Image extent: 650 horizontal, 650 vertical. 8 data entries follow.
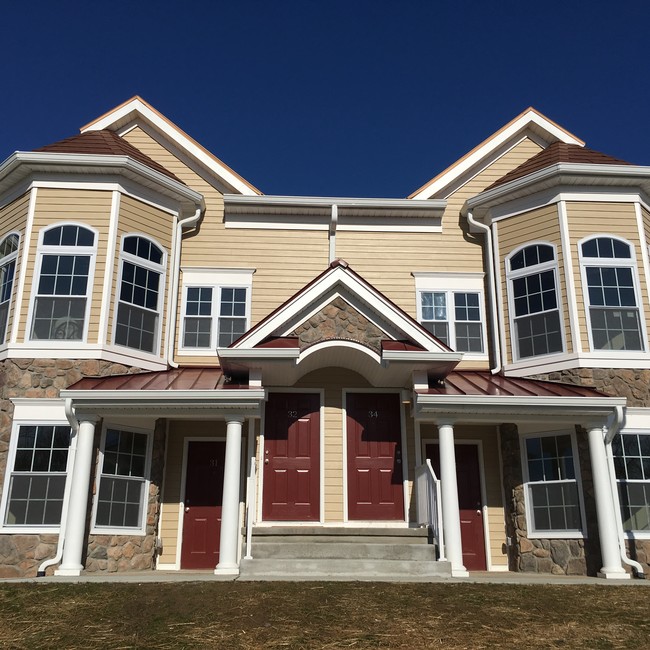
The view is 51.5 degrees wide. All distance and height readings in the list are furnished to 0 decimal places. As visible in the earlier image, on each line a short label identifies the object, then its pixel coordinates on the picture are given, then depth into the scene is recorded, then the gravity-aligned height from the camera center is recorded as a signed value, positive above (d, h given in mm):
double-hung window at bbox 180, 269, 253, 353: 13297 +3893
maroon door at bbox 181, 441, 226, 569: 11992 +60
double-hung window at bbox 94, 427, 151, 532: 10922 +430
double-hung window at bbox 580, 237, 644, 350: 11898 +3763
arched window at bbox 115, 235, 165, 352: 12117 +3822
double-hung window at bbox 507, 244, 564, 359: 12352 +3784
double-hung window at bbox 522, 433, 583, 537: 11102 +382
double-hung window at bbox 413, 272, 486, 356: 13539 +3952
